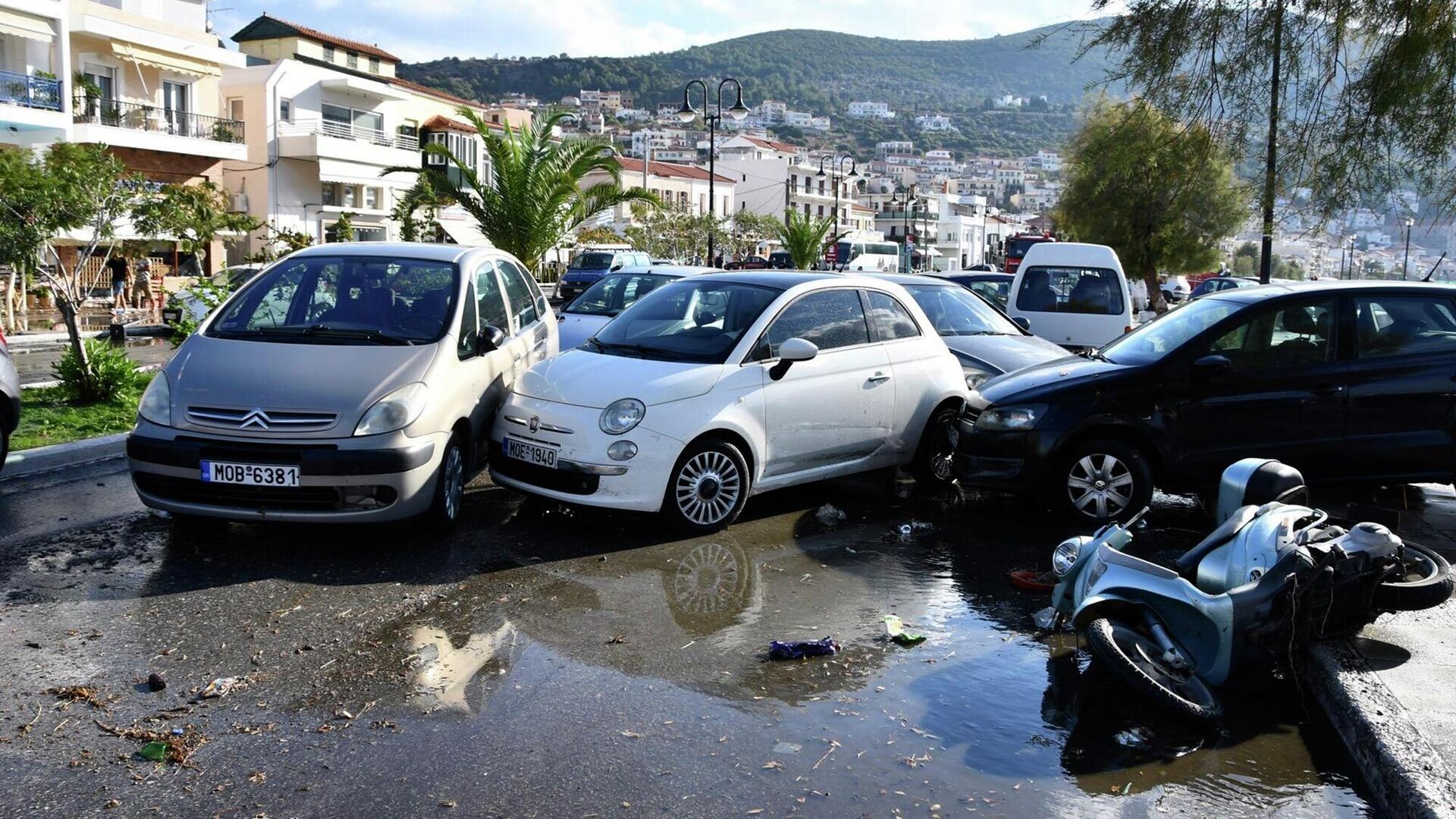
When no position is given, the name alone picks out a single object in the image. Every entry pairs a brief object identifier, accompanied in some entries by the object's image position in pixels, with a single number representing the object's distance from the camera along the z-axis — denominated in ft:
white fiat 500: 23.73
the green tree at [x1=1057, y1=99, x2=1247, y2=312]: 34.71
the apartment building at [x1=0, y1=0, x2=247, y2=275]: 98.27
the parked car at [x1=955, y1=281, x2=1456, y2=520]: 26.02
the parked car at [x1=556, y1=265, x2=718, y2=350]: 43.86
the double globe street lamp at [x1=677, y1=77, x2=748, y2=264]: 110.11
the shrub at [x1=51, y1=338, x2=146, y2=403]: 37.22
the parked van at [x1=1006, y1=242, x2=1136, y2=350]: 50.55
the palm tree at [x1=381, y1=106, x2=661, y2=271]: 60.64
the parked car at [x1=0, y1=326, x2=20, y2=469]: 26.78
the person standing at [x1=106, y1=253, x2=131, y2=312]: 86.37
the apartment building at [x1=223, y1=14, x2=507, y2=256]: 143.54
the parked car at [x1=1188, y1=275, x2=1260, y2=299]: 104.22
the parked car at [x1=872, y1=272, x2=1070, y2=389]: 36.40
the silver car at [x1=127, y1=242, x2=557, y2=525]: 21.33
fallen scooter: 15.96
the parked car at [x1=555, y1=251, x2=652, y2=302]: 107.96
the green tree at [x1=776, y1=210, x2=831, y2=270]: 114.11
